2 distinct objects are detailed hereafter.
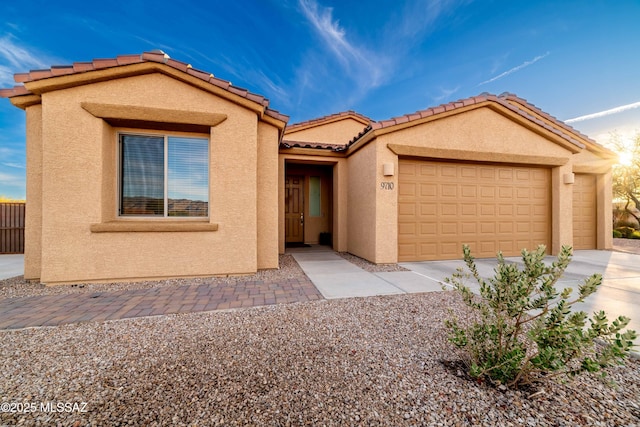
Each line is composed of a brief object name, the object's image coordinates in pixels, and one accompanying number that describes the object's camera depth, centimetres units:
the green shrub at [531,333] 154
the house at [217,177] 459
